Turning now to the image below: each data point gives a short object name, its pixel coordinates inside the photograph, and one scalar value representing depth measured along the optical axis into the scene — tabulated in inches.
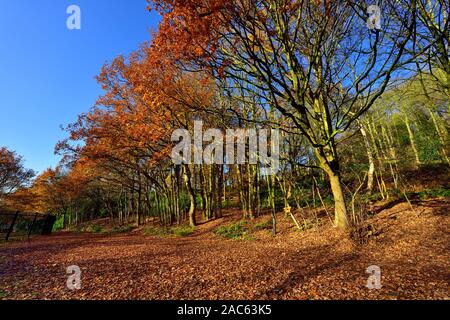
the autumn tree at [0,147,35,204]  853.8
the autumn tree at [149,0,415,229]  216.8
